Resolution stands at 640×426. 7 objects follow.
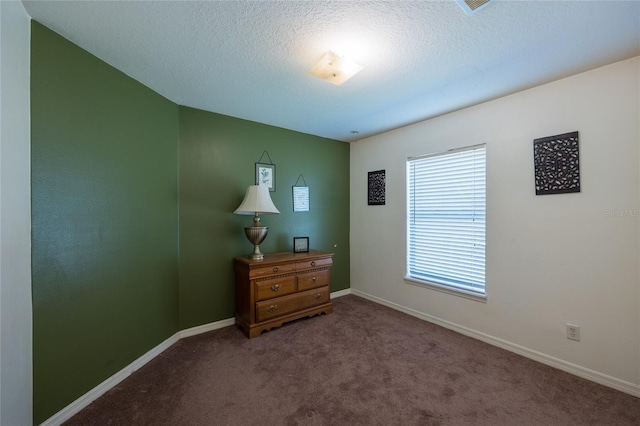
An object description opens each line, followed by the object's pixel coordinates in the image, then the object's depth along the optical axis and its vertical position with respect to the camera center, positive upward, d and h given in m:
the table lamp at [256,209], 2.69 +0.06
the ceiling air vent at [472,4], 1.30 +1.07
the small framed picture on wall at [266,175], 3.12 +0.48
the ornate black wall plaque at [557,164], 1.99 +0.39
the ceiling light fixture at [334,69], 1.71 +1.00
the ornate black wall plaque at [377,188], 3.52 +0.36
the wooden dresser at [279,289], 2.61 -0.81
